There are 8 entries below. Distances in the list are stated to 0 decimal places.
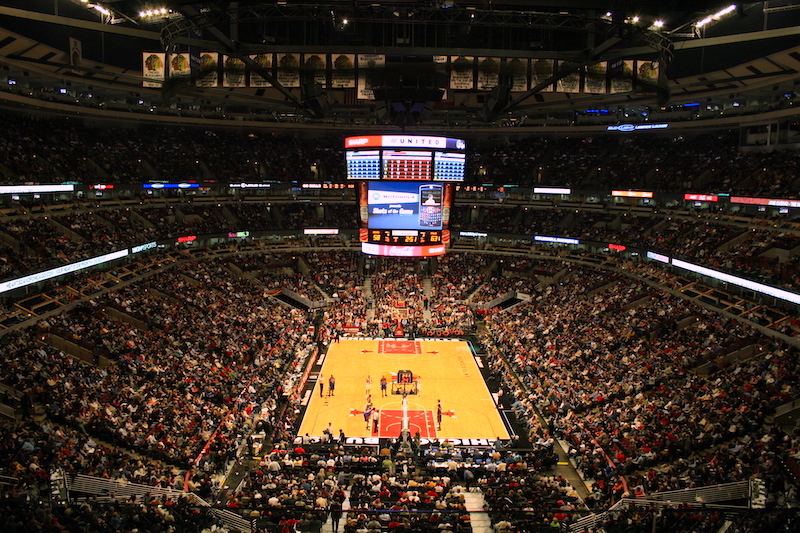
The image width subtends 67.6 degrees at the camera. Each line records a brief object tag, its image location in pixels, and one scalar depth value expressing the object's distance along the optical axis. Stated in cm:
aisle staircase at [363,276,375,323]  4331
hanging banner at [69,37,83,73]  3122
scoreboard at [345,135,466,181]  3278
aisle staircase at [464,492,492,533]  1759
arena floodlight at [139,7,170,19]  2016
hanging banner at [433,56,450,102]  2369
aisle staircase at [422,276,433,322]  4331
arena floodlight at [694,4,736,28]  1883
